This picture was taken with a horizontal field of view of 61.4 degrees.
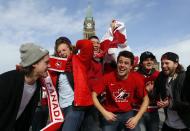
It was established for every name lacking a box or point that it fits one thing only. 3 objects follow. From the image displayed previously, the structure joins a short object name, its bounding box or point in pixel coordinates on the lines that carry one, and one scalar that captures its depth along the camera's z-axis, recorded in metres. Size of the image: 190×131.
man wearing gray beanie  1.51
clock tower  48.10
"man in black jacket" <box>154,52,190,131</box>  2.03
